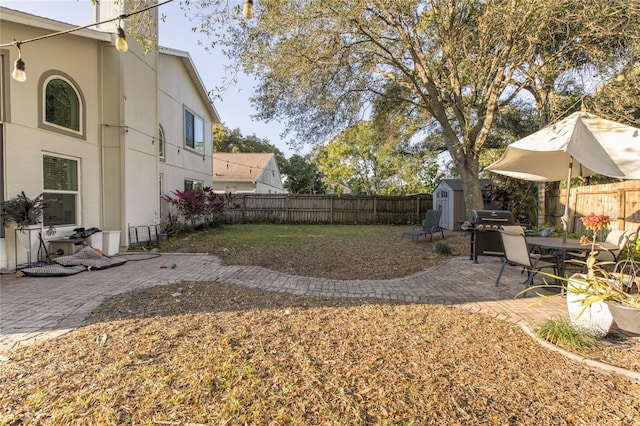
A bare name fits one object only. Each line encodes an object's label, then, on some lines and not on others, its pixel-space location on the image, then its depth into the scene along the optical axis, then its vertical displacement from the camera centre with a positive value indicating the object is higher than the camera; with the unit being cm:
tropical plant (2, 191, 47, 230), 560 -16
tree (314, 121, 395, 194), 2509 +297
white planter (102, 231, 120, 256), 740 -91
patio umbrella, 384 +77
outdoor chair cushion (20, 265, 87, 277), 548 -119
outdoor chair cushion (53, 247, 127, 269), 612 -113
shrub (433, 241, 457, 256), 803 -112
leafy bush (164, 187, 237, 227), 1058 -2
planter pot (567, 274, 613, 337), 302 -105
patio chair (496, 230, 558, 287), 450 -74
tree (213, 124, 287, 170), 3599 +719
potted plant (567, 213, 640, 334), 285 -87
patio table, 439 -57
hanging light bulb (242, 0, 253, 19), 356 +214
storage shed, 1379 +5
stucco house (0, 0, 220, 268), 583 +167
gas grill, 627 -54
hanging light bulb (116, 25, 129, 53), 404 +202
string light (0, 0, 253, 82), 359 +202
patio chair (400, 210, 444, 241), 1013 -62
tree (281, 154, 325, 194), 3278 +274
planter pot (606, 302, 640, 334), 281 -97
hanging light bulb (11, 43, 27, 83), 466 +189
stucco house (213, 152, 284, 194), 2353 +231
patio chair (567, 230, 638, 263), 466 -60
